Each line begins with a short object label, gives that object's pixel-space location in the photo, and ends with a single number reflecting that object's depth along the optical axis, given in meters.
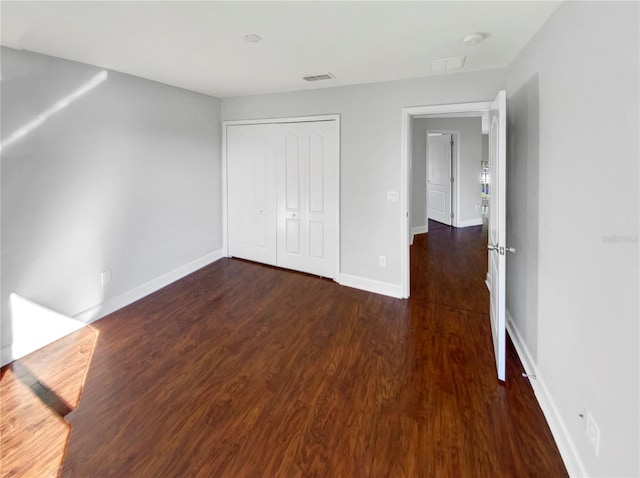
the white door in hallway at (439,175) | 7.85
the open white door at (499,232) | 2.28
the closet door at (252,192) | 4.77
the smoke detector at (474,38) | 2.41
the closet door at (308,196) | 4.24
